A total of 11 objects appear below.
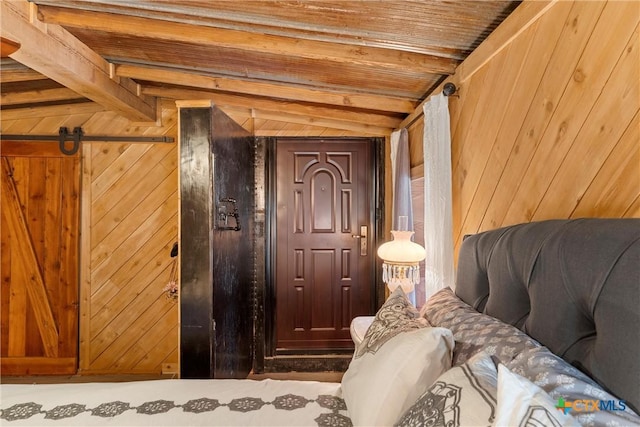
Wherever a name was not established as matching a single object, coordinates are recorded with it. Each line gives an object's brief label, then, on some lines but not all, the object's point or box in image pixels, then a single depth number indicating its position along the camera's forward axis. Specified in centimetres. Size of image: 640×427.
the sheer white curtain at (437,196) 182
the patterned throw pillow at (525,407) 52
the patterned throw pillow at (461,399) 61
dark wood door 338
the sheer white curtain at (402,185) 263
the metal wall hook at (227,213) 228
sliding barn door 304
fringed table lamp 209
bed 62
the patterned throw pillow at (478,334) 81
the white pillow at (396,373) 86
